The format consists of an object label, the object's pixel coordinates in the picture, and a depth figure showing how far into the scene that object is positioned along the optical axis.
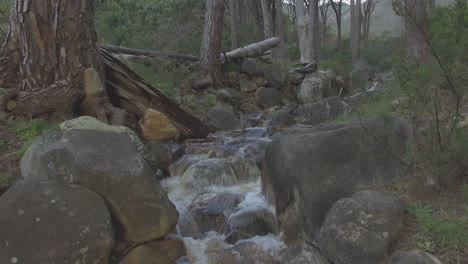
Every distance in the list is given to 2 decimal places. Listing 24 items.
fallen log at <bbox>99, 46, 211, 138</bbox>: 5.33
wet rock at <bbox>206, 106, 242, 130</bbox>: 7.28
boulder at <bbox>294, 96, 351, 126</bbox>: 7.27
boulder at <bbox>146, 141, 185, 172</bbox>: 5.01
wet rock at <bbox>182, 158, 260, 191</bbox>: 4.75
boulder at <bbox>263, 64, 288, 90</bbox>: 10.24
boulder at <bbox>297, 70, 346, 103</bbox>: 10.25
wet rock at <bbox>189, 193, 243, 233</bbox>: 4.06
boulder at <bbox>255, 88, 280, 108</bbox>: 9.61
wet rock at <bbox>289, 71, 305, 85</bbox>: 11.17
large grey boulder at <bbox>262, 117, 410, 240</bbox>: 3.27
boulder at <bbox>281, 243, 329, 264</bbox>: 2.87
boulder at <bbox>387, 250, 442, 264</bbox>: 2.29
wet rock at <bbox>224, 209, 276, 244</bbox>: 3.83
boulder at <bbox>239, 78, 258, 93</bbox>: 9.88
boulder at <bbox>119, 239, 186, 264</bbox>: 3.06
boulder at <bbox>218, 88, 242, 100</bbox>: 8.75
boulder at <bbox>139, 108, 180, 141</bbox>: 5.27
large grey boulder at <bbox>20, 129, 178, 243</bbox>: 2.99
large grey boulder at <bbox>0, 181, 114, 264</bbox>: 2.51
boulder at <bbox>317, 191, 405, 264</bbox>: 2.58
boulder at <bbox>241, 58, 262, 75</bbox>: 10.25
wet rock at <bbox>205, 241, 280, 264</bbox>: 3.41
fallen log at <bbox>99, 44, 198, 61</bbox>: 8.50
